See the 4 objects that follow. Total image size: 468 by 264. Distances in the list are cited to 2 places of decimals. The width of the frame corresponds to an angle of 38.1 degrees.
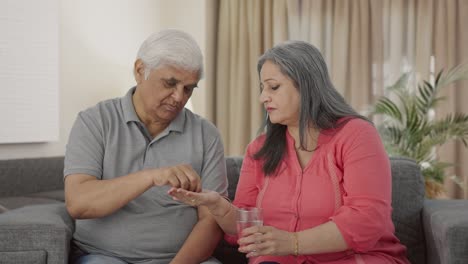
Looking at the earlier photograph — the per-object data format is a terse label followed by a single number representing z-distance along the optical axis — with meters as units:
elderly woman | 2.03
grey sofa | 1.95
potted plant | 5.40
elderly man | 2.10
